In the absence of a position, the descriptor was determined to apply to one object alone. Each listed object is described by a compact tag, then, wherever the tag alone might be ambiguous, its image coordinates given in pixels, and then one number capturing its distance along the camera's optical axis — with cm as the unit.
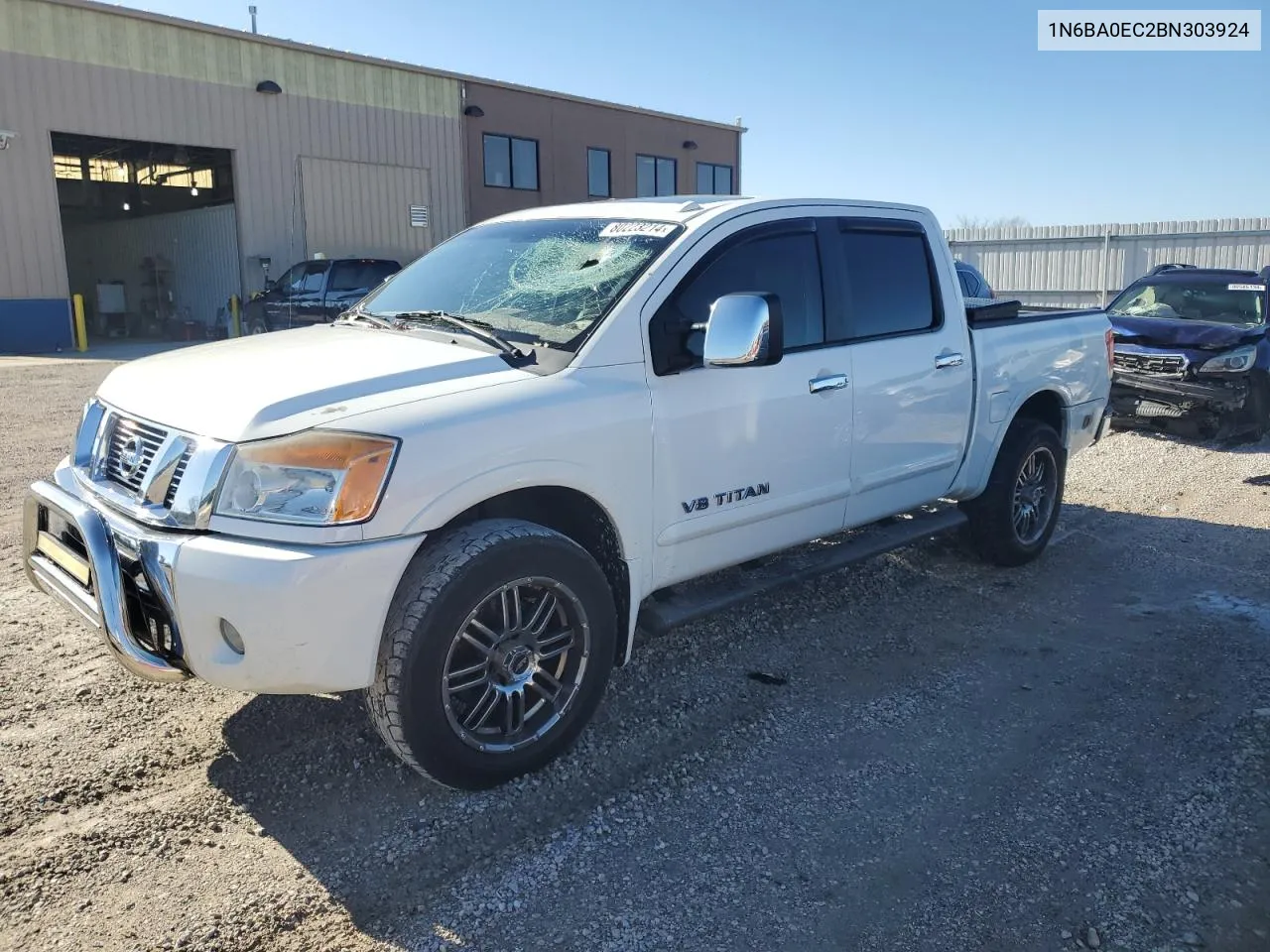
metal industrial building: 1939
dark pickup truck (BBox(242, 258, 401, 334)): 1809
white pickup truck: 279
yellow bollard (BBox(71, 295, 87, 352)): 1997
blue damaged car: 946
